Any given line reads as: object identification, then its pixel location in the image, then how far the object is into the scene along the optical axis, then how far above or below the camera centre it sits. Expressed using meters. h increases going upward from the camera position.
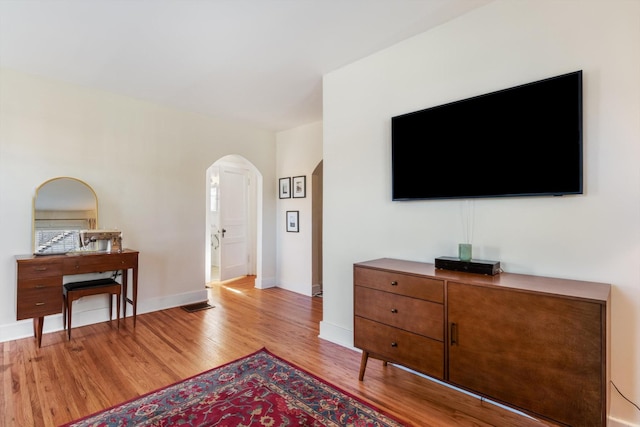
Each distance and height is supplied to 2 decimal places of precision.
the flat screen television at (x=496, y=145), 1.72 +0.44
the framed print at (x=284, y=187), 5.01 +0.41
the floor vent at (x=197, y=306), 3.93 -1.24
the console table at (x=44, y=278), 2.71 -0.60
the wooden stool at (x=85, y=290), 2.95 -0.78
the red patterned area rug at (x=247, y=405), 1.82 -1.24
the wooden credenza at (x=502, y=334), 1.39 -0.66
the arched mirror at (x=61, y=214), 3.09 -0.02
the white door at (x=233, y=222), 5.60 -0.19
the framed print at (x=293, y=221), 4.91 -0.14
